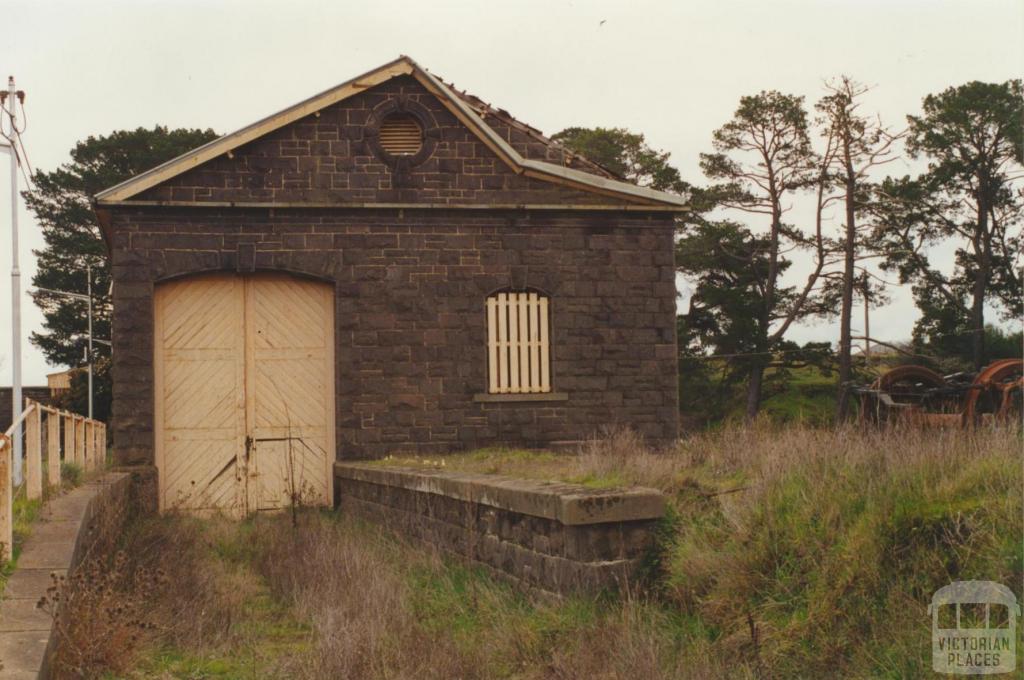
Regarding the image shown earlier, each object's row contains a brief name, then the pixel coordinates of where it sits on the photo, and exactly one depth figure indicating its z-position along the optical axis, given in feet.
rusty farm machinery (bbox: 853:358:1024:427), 56.18
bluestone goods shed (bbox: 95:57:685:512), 55.98
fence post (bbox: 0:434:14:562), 25.21
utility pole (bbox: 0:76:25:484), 82.28
